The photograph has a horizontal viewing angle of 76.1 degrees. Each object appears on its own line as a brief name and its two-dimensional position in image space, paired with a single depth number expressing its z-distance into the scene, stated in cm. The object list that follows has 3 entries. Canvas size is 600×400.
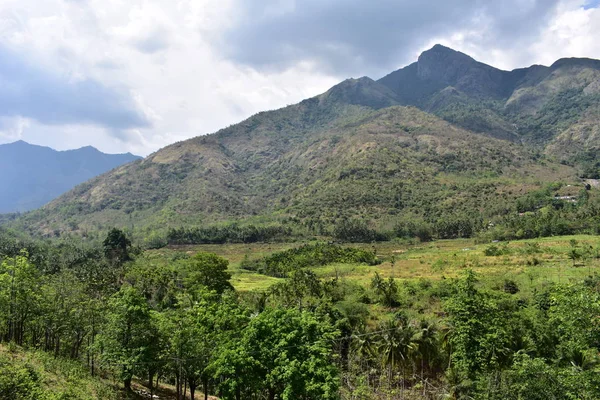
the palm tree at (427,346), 4459
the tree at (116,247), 11575
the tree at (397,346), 4425
